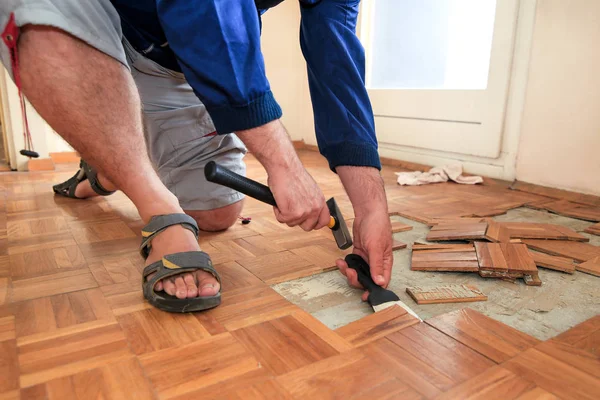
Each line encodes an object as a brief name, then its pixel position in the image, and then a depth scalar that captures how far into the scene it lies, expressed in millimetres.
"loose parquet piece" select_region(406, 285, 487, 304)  721
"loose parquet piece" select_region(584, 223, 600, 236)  1116
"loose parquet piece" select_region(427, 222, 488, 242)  1008
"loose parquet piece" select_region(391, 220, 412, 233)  1129
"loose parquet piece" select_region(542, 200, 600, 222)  1252
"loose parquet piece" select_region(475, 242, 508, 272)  811
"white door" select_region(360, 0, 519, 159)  1630
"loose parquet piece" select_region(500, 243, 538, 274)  802
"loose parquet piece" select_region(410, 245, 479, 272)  845
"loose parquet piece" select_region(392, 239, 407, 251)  987
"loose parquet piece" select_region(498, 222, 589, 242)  1034
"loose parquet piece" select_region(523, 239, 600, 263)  940
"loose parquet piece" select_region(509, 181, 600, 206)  1399
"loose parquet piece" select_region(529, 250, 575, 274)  851
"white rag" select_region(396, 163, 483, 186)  1711
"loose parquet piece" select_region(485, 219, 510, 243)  990
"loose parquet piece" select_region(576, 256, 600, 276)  850
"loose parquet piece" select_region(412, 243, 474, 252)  930
